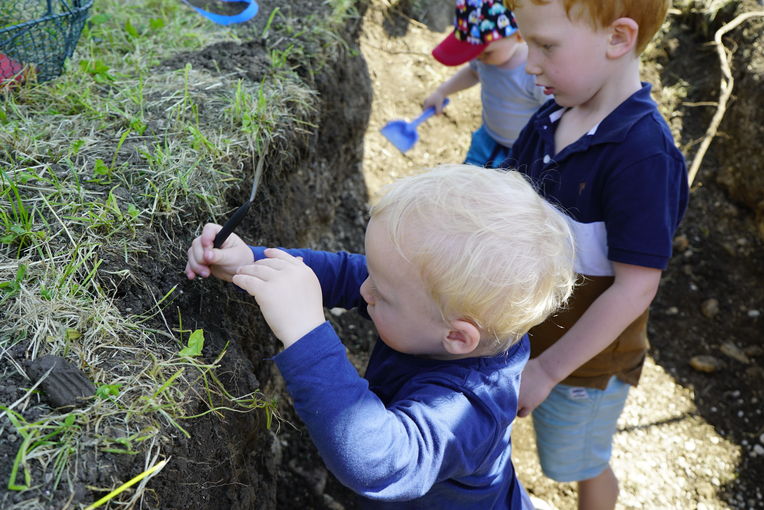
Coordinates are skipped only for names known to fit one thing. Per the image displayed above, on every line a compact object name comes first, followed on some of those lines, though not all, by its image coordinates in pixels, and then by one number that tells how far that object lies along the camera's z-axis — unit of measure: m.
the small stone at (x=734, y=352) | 3.42
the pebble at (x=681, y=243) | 3.98
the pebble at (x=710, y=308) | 3.64
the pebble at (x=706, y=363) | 3.39
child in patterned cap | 2.73
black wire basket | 2.24
